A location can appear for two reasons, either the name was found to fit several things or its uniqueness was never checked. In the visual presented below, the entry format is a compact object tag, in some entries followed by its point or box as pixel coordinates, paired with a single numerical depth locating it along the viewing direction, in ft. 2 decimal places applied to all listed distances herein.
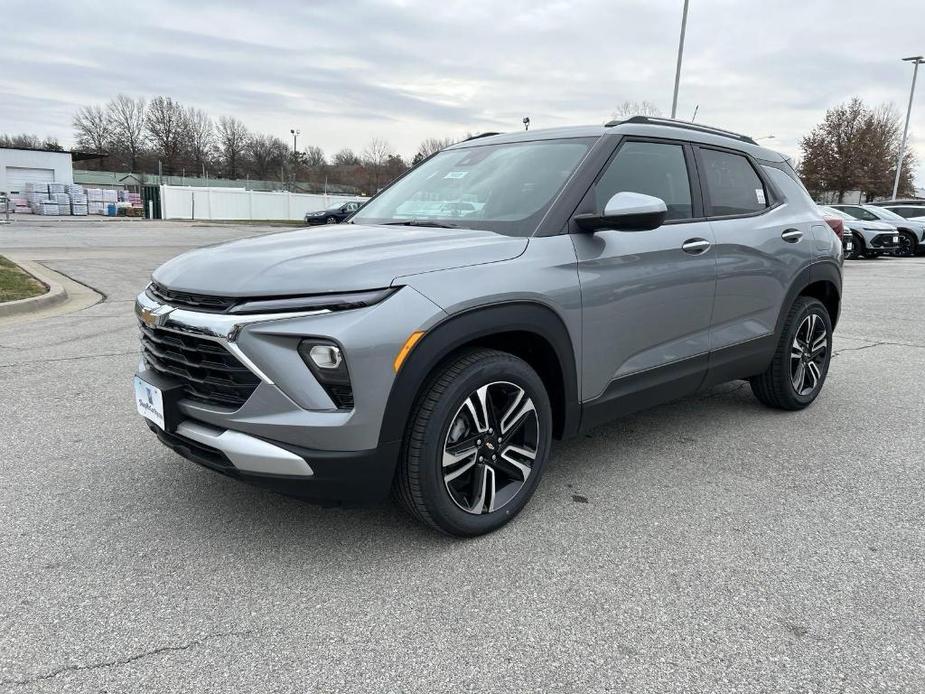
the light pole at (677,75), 78.74
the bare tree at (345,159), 307.58
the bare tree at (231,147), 278.46
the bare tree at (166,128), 263.08
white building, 180.55
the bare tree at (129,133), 262.47
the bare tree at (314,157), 308.81
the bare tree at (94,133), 261.44
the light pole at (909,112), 135.13
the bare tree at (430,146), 227.92
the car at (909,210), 77.47
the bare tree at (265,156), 280.51
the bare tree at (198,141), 267.80
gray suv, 8.13
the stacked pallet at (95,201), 171.12
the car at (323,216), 115.44
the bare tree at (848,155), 142.31
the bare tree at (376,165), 232.41
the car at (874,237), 65.98
